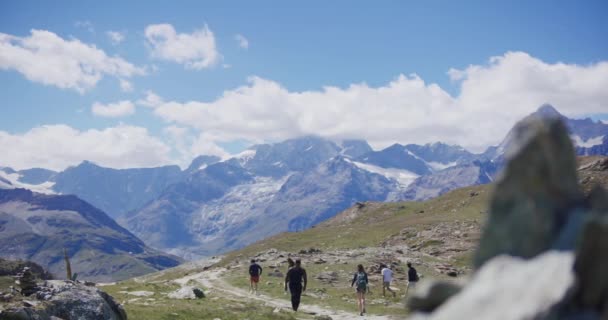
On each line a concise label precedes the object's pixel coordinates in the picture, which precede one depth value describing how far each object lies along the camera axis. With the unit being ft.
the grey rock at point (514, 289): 24.29
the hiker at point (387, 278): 157.79
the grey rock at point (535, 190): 27.32
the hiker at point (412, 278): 139.64
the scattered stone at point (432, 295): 29.66
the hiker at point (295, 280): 107.86
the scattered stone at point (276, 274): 234.58
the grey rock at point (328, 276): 209.41
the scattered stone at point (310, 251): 353.49
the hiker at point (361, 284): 122.52
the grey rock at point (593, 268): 23.81
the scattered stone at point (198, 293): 151.84
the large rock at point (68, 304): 69.21
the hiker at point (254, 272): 169.89
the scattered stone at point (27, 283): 76.69
